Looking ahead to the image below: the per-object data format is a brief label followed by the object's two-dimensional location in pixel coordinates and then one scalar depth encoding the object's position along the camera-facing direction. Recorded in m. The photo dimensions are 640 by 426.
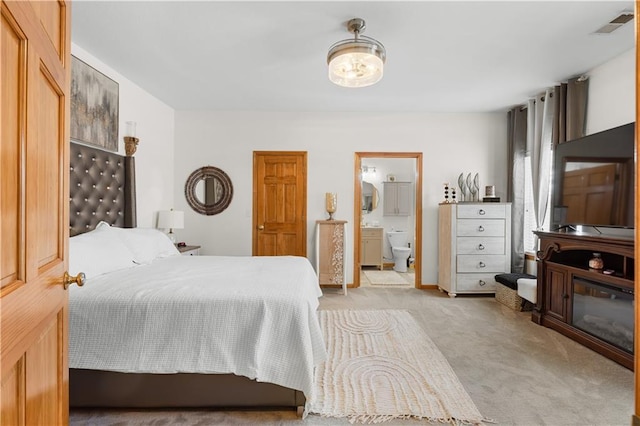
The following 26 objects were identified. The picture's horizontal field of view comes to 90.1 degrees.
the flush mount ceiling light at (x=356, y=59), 2.44
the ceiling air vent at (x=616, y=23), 2.34
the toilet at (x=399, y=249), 6.52
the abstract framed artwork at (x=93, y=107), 2.81
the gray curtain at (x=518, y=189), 4.29
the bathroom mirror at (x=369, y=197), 7.05
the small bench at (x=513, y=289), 3.53
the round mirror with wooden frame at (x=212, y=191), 4.71
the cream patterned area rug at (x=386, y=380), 1.84
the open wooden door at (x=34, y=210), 0.59
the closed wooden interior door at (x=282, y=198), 4.73
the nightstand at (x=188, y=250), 3.82
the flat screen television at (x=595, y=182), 2.54
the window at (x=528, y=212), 4.28
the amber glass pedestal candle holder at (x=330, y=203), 4.62
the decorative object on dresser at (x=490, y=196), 4.33
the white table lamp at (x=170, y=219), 3.91
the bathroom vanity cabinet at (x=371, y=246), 6.57
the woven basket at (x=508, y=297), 3.71
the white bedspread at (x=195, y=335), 1.71
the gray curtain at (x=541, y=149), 3.78
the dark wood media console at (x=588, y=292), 2.42
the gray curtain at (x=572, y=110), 3.39
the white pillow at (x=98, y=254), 2.09
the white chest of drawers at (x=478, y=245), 4.24
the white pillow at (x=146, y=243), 2.72
